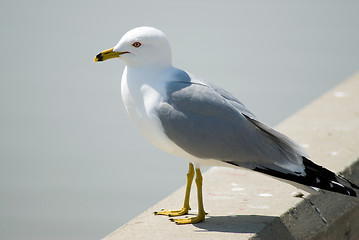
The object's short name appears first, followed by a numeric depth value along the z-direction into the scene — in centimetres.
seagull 718
